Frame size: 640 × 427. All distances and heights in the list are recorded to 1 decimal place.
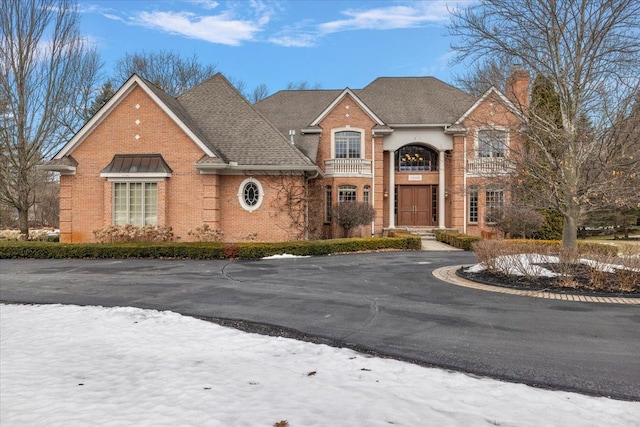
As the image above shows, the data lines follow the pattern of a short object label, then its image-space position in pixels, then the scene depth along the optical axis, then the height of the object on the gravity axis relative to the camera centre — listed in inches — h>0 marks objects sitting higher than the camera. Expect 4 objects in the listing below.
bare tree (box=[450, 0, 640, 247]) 382.9 +132.5
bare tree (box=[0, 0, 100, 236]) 831.1 +255.4
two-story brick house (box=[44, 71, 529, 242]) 707.4 +81.8
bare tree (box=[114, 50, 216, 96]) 1663.4 +603.0
